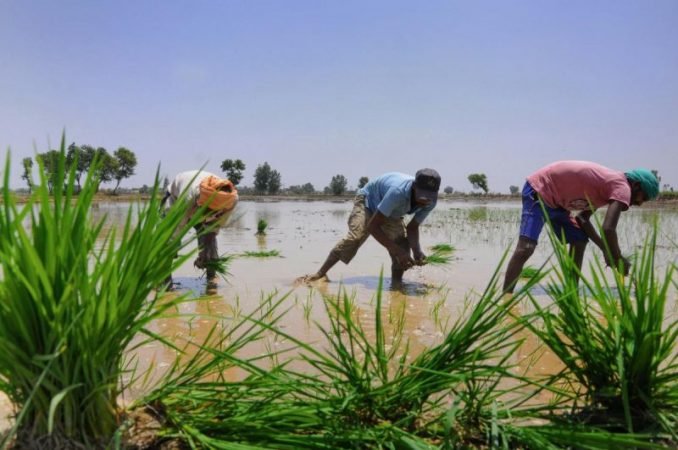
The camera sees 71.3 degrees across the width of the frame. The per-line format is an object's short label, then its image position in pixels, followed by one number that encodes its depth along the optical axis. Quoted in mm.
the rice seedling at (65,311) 904
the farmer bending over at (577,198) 3594
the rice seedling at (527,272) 4773
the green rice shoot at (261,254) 6671
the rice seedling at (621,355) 1094
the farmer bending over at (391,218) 4480
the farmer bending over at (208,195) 4031
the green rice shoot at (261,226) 9992
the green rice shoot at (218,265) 4492
